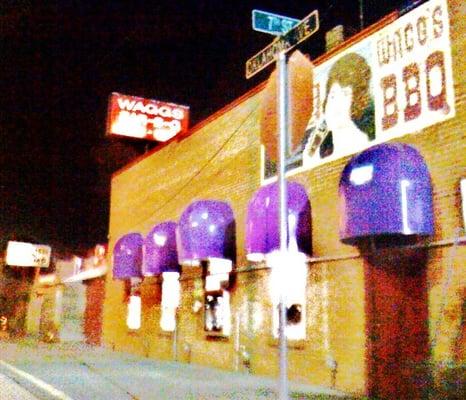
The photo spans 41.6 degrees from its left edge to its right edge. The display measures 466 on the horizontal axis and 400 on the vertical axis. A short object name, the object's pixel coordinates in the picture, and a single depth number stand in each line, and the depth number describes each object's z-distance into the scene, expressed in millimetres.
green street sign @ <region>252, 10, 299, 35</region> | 7672
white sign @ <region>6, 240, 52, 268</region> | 31375
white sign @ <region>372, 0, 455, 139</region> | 8461
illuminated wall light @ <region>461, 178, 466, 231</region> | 7742
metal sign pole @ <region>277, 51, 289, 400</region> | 5492
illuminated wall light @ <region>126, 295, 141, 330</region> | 16812
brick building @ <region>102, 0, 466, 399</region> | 8141
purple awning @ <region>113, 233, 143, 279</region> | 15641
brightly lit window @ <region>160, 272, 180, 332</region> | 14859
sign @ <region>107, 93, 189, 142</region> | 21234
